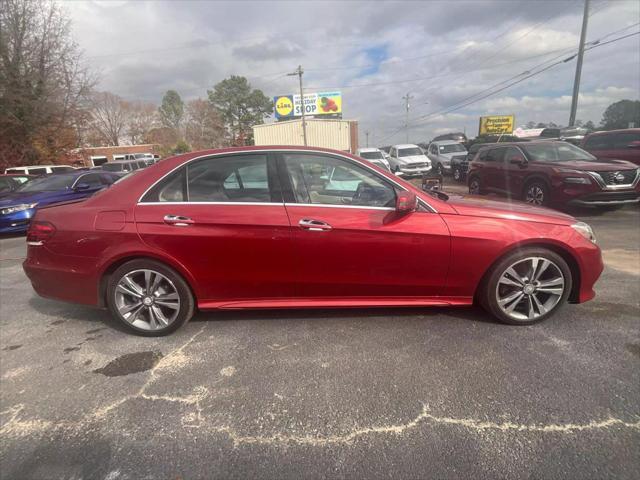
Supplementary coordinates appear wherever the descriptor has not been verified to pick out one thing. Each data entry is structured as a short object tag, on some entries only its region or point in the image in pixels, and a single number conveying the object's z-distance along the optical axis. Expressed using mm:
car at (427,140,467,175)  18219
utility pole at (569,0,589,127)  20594
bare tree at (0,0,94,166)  20141
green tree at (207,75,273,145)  62875
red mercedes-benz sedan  2838
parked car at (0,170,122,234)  7879
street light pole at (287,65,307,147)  32603
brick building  25047
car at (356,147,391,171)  19898
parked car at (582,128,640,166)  8734
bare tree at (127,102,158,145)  65312
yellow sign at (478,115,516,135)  39094
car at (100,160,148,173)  21186
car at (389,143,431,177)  19188
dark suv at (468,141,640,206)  7117
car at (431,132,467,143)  37484
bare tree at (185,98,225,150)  62094
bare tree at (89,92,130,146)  61156
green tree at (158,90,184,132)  68562
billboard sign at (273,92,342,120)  50781
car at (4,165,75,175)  17373
